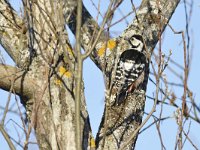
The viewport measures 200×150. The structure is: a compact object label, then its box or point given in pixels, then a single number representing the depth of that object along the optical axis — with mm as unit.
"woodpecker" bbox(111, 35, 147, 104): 8328
